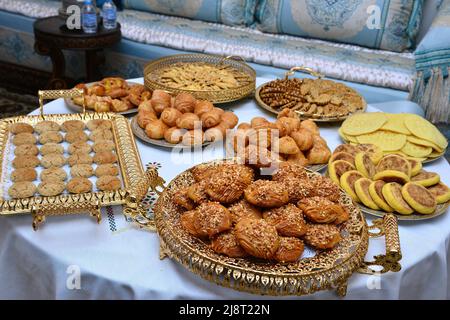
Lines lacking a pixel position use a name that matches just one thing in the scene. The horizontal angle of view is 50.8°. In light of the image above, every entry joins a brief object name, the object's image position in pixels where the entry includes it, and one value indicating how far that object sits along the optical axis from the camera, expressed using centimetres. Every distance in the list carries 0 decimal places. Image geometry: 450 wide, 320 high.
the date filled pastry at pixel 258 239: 70
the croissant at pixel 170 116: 118
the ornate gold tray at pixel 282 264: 70
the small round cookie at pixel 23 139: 109
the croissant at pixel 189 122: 117
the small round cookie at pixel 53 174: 96
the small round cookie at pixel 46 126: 115
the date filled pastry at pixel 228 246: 72
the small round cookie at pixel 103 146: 109
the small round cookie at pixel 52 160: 102
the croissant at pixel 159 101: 124
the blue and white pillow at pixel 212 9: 270
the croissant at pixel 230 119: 121
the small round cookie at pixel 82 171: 99
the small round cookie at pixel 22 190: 89
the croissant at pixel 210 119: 117
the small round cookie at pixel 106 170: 100
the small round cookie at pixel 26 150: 104
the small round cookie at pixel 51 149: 107
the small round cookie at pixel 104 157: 104
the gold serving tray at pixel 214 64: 135
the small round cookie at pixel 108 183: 95
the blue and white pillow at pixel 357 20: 240
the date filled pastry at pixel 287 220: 75
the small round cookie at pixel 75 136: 113
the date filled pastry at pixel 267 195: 78
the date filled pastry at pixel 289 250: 72
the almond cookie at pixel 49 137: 112
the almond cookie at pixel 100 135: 114
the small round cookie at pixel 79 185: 94
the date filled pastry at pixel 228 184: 79
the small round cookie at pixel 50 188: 91
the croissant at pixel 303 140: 108
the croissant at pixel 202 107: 121
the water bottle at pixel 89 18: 234
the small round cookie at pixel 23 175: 95
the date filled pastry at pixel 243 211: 77
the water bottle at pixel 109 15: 243
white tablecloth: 77
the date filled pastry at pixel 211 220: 73
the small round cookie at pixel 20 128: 113
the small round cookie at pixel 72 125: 117
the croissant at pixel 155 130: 116
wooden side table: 231
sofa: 209
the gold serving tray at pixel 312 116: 132
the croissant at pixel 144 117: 120
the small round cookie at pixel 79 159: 103
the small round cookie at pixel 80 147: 107
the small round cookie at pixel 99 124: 118
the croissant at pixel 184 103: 123
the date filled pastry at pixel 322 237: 75
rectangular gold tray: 82
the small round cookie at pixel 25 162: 100
